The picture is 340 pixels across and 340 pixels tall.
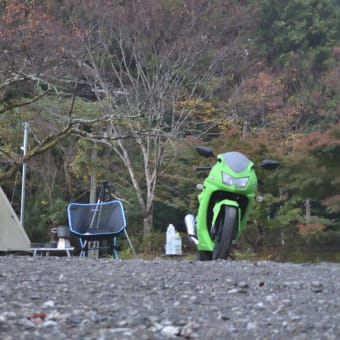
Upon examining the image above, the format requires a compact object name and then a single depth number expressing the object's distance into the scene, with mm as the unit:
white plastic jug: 12000
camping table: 11009
